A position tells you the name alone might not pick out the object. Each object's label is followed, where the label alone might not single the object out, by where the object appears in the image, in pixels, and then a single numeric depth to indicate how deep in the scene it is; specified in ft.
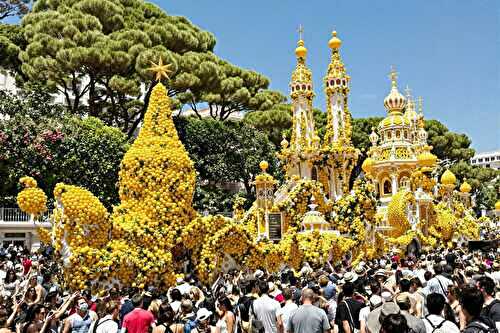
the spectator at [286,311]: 23.81
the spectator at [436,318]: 17.29
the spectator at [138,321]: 22.35
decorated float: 43.09
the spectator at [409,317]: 17.48
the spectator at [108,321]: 22.40
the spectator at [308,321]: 20.72
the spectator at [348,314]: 22.68
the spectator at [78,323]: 23.30
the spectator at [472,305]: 15.98
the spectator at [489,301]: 19.60
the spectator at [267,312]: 24.03
